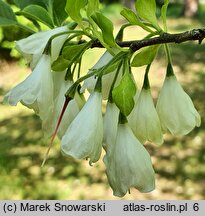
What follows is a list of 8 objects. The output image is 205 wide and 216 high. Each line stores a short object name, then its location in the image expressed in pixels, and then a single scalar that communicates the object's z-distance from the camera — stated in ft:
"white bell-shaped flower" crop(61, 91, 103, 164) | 0.62
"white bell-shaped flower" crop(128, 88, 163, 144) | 0.70
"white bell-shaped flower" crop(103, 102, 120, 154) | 0.66
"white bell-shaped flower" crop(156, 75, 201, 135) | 0.71
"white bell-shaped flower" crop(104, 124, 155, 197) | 0.63
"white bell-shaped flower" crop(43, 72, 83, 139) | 0.69
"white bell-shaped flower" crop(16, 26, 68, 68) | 0.67
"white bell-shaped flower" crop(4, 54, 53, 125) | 0.66
